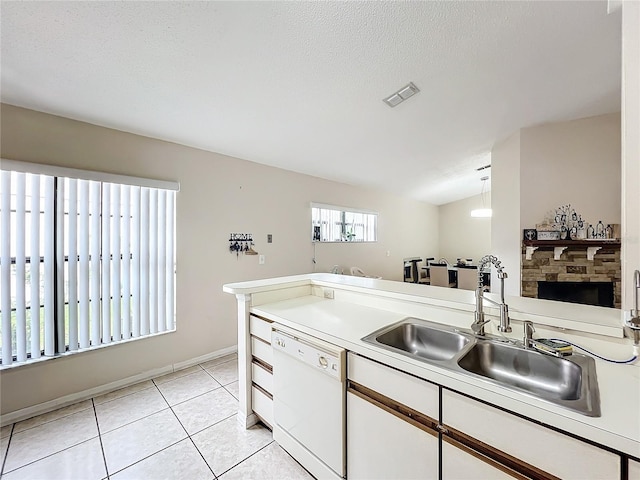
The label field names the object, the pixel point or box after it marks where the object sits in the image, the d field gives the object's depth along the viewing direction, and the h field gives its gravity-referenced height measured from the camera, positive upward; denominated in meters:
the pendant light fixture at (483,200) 4.92 +1.03
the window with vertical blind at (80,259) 2.00 -0.17
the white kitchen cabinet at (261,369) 1.81 -0.90
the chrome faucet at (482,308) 1.30 -0.34
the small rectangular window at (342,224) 4.41 +0.28
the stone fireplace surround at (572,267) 3.31 -0.36
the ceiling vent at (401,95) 2.23 +1.24
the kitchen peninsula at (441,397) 0.76 -0.56
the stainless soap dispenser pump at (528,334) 1.17 -0.42
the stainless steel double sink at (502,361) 0.92 -0.53
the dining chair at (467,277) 5.40 -0.78
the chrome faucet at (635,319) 1.05 -0.32
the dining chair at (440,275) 5.89 -0.81
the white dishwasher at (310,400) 1.35 -0.89
